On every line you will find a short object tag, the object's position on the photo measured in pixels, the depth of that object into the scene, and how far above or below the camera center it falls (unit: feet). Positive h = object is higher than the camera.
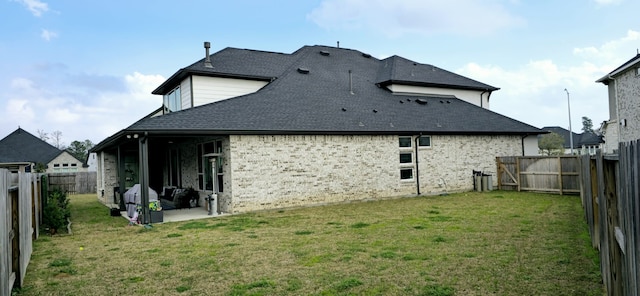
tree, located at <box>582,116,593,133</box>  362.74 +24.10
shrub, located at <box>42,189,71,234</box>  36.29 -3.84
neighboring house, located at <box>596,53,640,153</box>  71.51 +9.26
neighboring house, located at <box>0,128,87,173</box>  147.02 +6.69
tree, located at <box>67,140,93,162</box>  253.65 +14.47
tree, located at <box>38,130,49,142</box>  257.34 +22.40
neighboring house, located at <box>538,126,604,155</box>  205.16 +5.35
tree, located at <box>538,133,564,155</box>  194.08 +4.33
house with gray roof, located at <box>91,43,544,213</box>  46.80 +3.48
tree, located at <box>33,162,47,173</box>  119.69 +1.36
